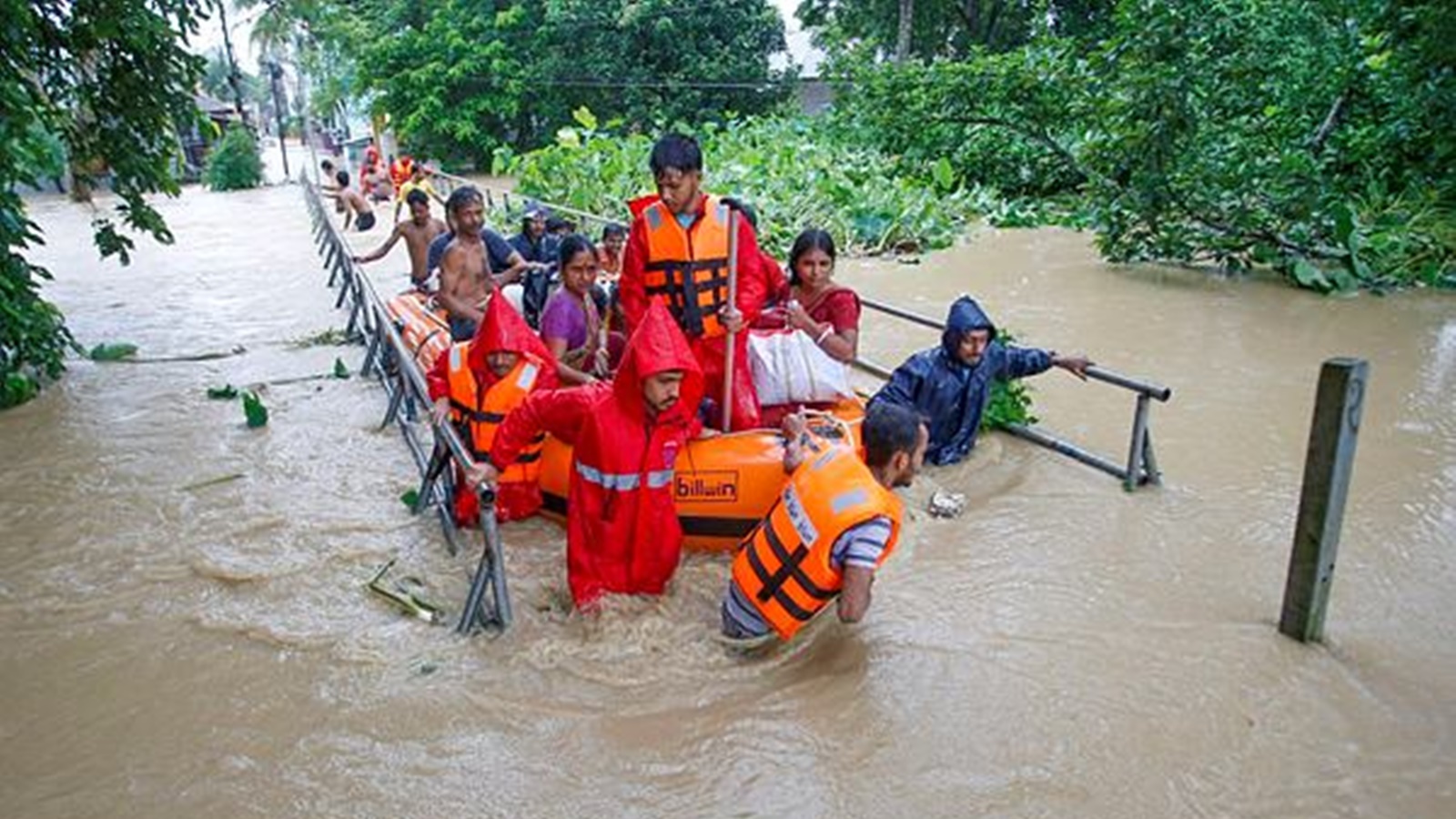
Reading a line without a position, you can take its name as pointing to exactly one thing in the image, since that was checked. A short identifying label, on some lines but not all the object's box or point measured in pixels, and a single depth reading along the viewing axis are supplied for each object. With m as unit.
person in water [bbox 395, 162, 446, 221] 15.40
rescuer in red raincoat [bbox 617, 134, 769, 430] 4.37
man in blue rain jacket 5.10
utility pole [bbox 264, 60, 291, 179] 38.47
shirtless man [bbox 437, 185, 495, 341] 6.09
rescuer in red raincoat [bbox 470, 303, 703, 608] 3.44
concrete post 3.33
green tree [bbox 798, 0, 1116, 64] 26.27
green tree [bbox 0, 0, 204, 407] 6.88
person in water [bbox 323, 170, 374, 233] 17.12
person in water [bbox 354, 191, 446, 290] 7.99
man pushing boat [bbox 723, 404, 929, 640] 3.15
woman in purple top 5.12
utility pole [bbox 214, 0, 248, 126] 34.12
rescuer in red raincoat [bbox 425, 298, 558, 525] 4.39
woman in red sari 5.06
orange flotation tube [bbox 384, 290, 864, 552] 4.17
